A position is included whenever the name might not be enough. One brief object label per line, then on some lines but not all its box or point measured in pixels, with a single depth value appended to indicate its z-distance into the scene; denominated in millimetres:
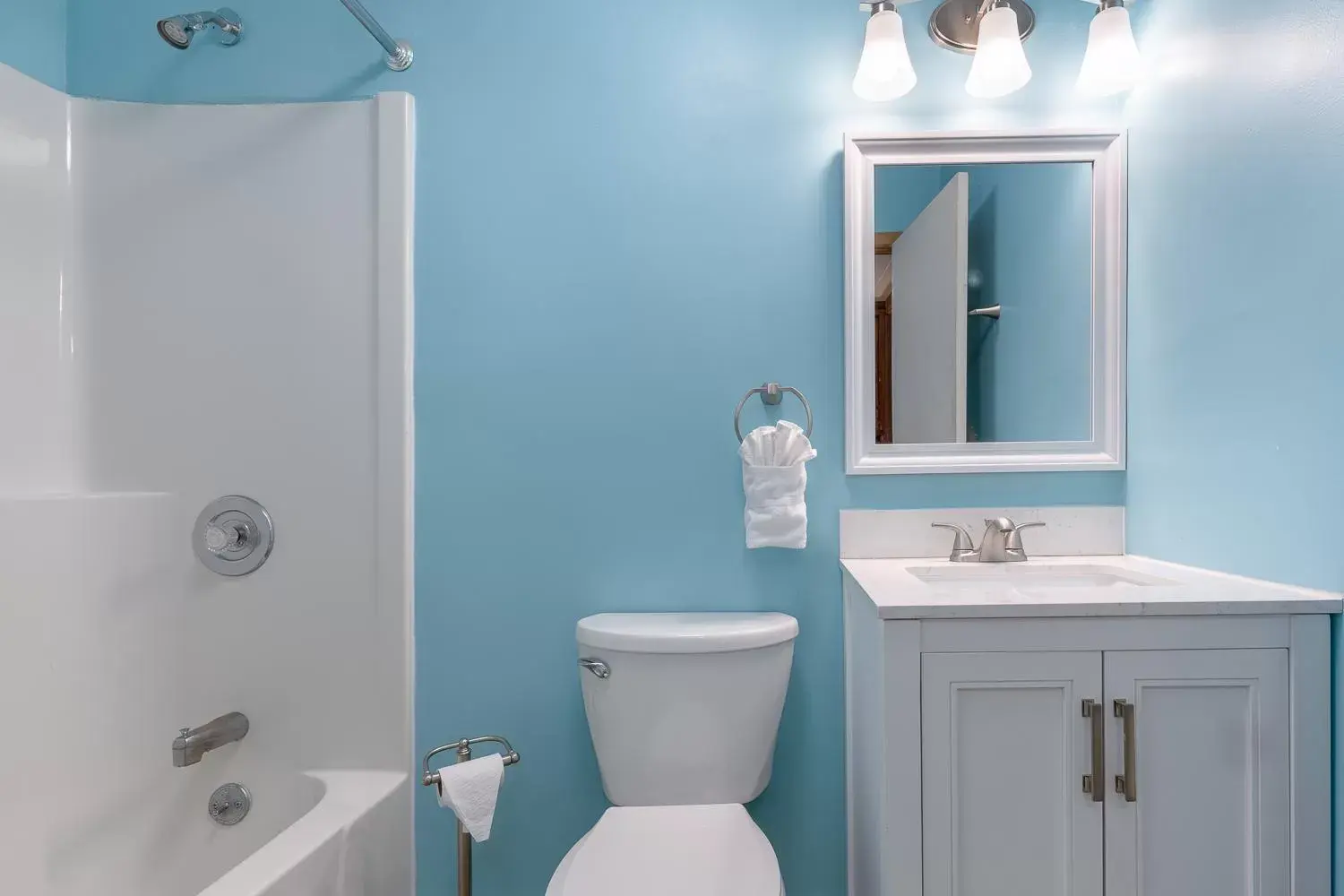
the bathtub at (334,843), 1096
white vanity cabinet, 1065
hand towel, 1442
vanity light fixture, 1384
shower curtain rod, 1354
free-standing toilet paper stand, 1340
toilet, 1341
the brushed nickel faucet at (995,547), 1470
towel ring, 1520
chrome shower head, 1493
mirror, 1526
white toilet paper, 1270
